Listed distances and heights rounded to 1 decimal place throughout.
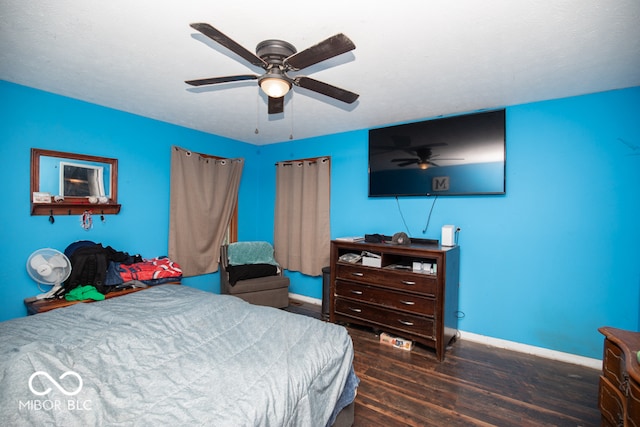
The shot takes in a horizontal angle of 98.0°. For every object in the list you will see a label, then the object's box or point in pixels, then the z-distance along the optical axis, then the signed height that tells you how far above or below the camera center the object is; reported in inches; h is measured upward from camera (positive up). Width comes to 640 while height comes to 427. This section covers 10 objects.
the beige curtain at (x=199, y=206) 146.0 +0.2
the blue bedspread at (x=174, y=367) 41.1 -30.4
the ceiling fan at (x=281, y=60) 53.1 +32.0
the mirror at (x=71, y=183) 105.2 +9.0
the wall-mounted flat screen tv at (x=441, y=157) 115.0 +23.8
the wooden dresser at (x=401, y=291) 106.0 -34.5
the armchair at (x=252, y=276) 142.3 -36.4
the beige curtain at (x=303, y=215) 162.2 -4.7
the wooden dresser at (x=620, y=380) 47.7 -34.2
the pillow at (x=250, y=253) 155.6 -26.7
